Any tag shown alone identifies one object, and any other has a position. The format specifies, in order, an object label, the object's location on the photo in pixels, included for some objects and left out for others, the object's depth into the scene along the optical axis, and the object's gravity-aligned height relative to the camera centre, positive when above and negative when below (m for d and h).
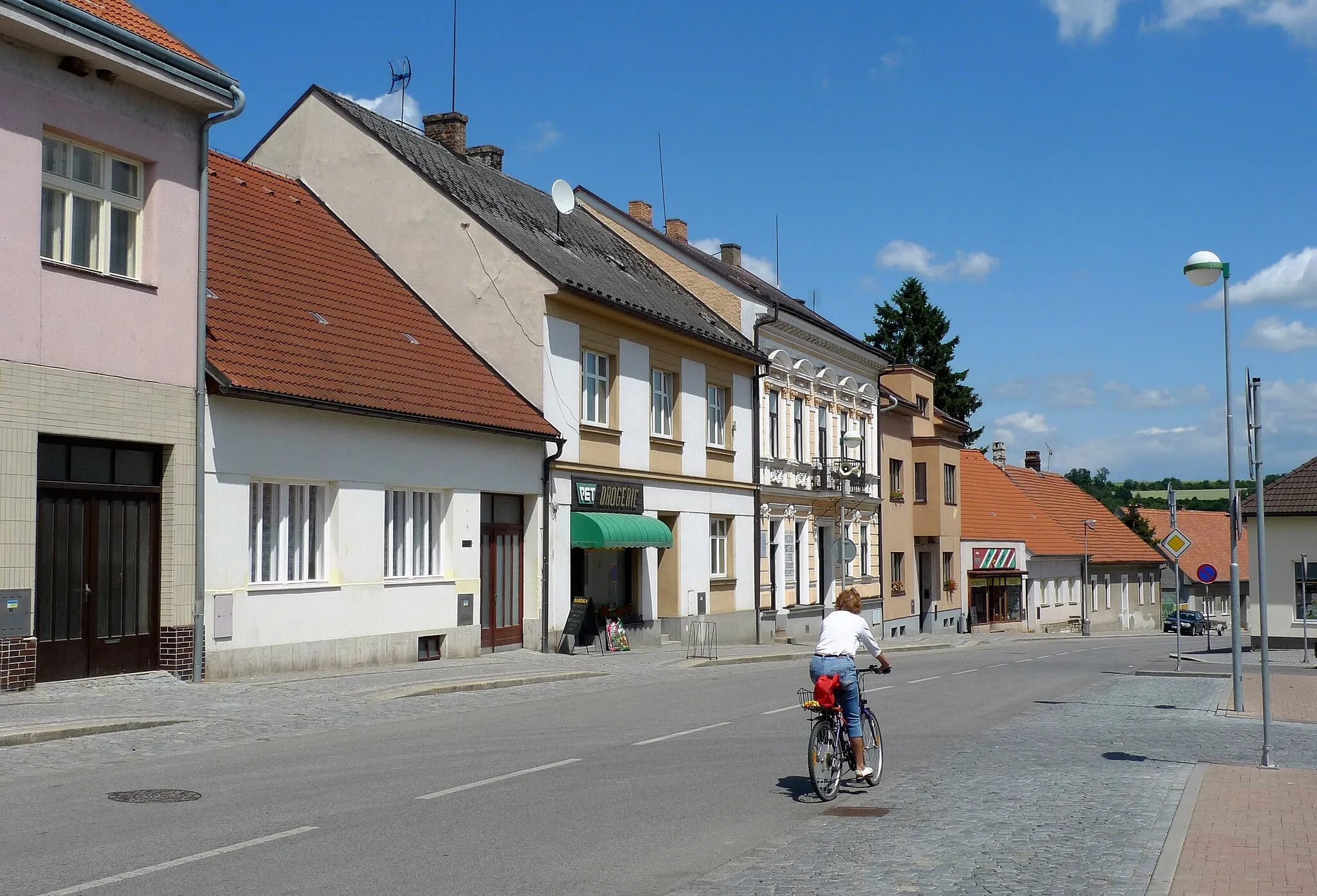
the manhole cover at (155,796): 9.91 -1.91
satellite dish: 34.59 +8.53
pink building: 15.98 +2.48
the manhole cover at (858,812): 9.88 -2.04
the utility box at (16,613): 15.66 -0.90
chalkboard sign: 27.61 -1.73
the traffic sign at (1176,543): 24.13 -0.21
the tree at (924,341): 79.88 +11.21
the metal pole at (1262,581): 12.38 -0.51
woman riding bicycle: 10.54 -0.97
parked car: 71.12 -4.88
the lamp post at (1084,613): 65.25 -3.98
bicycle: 10.39 -1.67
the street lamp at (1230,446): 14.20 +0.96
